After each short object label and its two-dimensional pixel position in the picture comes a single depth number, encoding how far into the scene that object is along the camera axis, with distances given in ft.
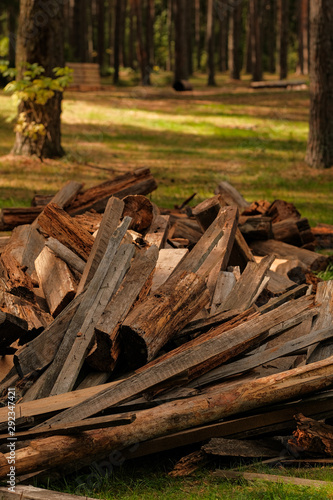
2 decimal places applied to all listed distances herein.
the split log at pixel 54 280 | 32.30
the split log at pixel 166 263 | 34.94
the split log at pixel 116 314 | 26.73
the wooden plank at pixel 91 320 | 26.68
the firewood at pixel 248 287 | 33.45
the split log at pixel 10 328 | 27.25
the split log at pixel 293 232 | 51.16
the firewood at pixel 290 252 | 48.39
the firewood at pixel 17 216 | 46.50
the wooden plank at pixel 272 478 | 22.26
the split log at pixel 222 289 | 34.21
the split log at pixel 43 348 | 27.63
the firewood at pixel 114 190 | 47.70
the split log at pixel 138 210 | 41.73
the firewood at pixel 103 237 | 33.27
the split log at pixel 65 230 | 37.68
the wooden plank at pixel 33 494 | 20.65
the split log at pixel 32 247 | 37.95
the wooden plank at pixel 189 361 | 24.31
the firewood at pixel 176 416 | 22.25
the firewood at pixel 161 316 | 26.94
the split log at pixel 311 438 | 24.16
